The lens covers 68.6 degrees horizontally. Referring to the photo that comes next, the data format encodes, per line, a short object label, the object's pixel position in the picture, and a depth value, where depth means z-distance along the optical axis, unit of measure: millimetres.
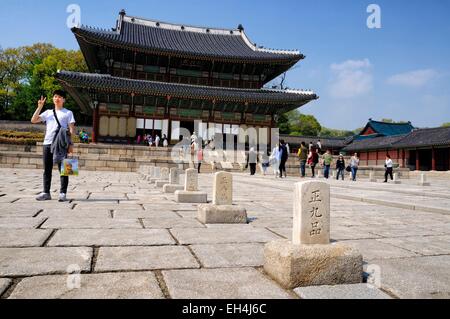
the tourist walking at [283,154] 15174
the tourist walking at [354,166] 17812
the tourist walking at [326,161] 16844
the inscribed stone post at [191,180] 6426
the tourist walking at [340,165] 17484
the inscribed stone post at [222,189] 4523
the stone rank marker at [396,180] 16406
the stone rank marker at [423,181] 14845
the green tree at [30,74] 40562
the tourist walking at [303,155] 16203
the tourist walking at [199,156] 17188
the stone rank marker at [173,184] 7898
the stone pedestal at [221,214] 4258
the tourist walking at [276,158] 15834
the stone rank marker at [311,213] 2371
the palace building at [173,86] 23219
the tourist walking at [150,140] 23194
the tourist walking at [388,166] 17091
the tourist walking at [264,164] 19131
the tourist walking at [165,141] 24250
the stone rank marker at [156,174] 11005
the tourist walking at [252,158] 17703
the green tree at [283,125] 52781
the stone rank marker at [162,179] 9359
